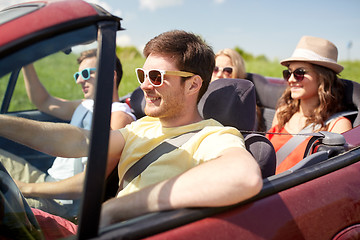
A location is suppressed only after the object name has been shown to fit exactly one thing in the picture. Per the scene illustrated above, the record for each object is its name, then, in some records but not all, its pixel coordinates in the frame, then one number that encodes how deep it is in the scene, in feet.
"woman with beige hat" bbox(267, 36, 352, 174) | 8.39
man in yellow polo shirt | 3.75
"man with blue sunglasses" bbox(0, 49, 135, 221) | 3.65
